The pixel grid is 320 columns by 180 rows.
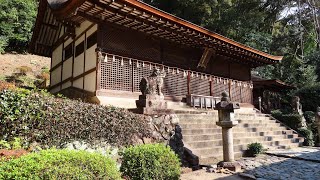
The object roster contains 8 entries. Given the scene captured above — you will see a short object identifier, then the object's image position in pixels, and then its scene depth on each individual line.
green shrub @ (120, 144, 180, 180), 4.70
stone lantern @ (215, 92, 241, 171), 7.11
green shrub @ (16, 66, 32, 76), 25.45
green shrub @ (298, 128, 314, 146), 13.13
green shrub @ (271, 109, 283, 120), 15.90
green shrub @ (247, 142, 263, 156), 9.12
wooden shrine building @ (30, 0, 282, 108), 10.38
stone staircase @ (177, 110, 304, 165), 8.31
